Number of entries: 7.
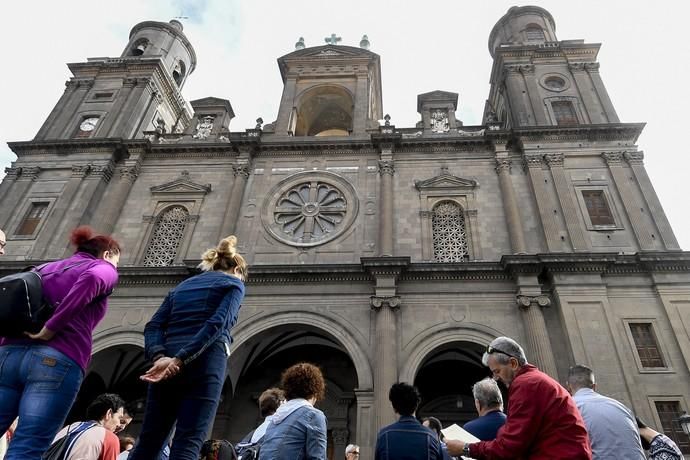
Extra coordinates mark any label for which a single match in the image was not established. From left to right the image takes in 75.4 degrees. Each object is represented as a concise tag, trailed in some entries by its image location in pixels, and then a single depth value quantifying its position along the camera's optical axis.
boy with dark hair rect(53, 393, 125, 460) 3.83
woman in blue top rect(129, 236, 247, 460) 2.94
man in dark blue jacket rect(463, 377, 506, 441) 4.46
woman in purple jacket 2.78
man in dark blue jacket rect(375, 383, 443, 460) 4.14
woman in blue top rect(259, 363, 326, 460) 3.59
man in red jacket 3.05
